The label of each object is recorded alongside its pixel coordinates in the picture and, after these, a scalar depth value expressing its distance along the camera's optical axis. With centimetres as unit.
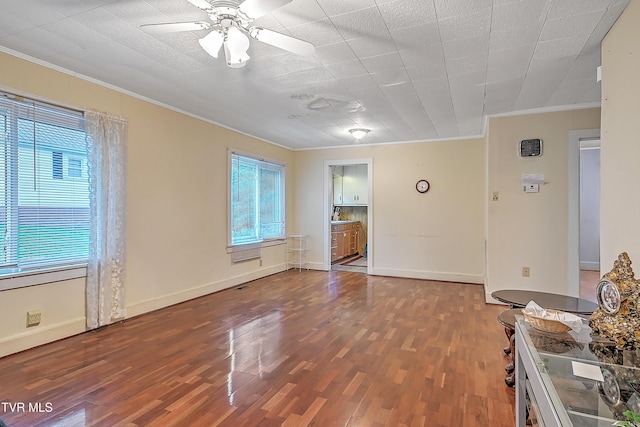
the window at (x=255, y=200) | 507
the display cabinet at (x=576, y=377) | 94
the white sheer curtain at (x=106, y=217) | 311
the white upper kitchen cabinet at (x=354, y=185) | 838
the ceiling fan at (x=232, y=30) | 179
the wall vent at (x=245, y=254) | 504
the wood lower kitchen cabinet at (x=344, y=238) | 712
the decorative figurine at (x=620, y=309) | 132
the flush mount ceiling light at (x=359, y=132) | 479
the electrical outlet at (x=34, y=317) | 271
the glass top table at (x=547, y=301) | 234
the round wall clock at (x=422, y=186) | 564
